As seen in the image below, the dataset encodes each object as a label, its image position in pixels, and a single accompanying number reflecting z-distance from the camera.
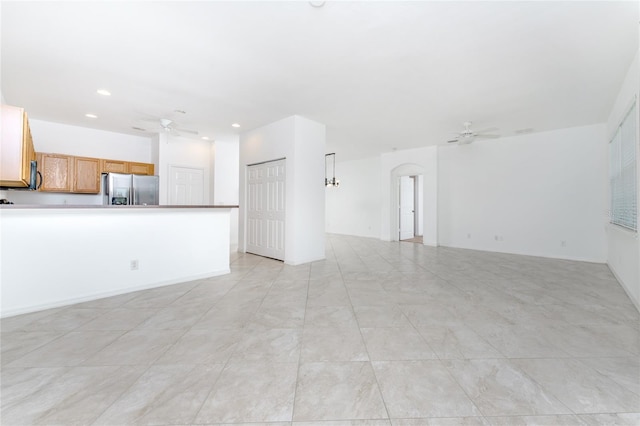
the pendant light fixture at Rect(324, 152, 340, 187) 7.99
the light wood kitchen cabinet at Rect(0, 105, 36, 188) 2.76
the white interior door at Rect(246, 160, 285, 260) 5.19
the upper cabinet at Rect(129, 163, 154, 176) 6.00
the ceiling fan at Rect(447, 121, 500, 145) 5.05
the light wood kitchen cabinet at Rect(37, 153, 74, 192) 5.02
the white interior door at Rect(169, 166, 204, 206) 6.41
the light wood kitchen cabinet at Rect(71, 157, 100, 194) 5.35
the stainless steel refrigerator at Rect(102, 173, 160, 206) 5.48
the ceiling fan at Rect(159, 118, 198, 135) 4.38
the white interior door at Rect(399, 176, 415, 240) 8.53
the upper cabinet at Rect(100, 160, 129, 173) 5.63
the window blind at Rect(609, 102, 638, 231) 3.25
